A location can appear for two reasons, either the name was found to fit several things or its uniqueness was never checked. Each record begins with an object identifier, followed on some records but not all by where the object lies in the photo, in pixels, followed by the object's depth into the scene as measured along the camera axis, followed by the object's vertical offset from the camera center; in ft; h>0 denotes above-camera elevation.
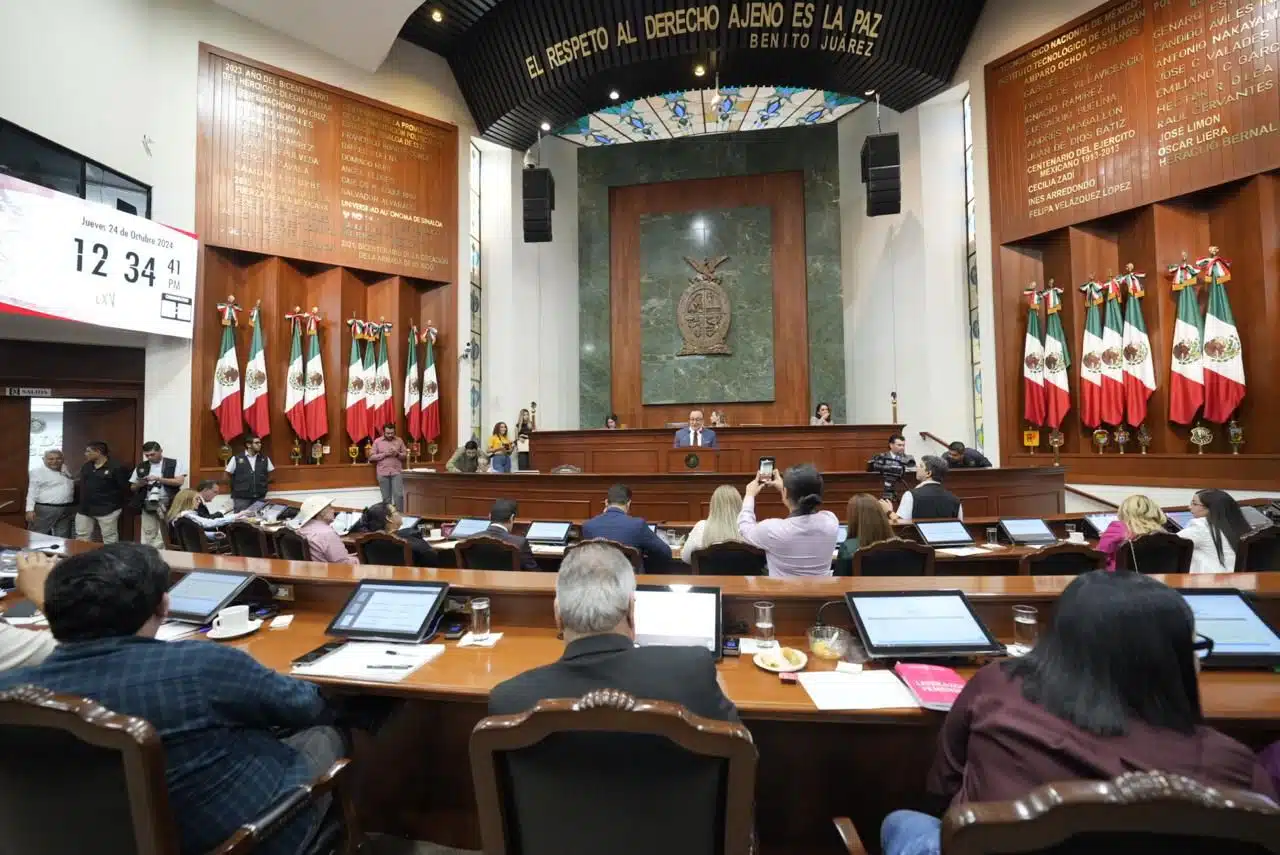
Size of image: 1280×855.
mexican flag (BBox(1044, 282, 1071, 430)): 23.62 +2.99
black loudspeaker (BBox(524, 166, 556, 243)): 28.27 +11.95
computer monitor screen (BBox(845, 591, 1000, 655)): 5.54 -1.79
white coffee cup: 6.82 -2.00
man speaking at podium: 23.35 +0.26
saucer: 6.69 -2.12
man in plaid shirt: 3.90 -1.63
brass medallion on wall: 35.68 +7.84
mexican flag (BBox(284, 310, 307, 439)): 24.93 +2.69
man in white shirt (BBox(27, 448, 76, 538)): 19.03 -1.44
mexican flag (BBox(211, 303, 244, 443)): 22.88 +2.50
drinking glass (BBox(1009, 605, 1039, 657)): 5.74 -1.85
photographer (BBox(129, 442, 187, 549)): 19.85 -1.27
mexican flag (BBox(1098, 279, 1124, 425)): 21.90 +2.90
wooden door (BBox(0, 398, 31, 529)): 19.17 -0.20
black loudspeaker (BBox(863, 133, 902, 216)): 25.93 +11.95
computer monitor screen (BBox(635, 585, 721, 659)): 5.89 -1.80
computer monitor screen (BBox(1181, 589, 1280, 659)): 5.31 -1.76
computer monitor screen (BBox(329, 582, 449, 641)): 6.43 -1.85
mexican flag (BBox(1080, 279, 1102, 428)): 22.56 +3.02
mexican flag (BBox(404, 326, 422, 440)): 27.91 +2.48
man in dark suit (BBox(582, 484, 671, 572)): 10.81 -1.65
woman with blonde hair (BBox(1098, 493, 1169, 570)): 10.14 -1.46
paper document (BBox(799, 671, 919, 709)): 4.68 -2.08
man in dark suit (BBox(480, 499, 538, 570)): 11.48 -1.81
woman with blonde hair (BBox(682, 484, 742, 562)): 11.09 -1.54
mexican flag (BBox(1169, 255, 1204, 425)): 19.75 +2.78
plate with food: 5.40 -2.03
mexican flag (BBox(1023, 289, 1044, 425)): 24.43 +2.93
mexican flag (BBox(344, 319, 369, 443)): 26.43 +2.33
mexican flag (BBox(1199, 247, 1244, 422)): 18.83 +2.70
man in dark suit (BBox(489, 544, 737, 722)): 3.53 -1.41
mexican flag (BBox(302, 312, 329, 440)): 25.30 +2.22
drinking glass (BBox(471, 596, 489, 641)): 6.42 -1.90
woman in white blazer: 9.93 -1.63
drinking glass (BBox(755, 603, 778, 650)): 5.98 -1.87
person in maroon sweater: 3.00 -1.46
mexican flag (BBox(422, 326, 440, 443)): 28.43 +2.30
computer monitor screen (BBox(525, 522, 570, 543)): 14.49 -2.16
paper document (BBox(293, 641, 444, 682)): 5.41 -2.09
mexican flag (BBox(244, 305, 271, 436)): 23.56 +2.49
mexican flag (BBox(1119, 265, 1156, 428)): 21.20 +2.88
